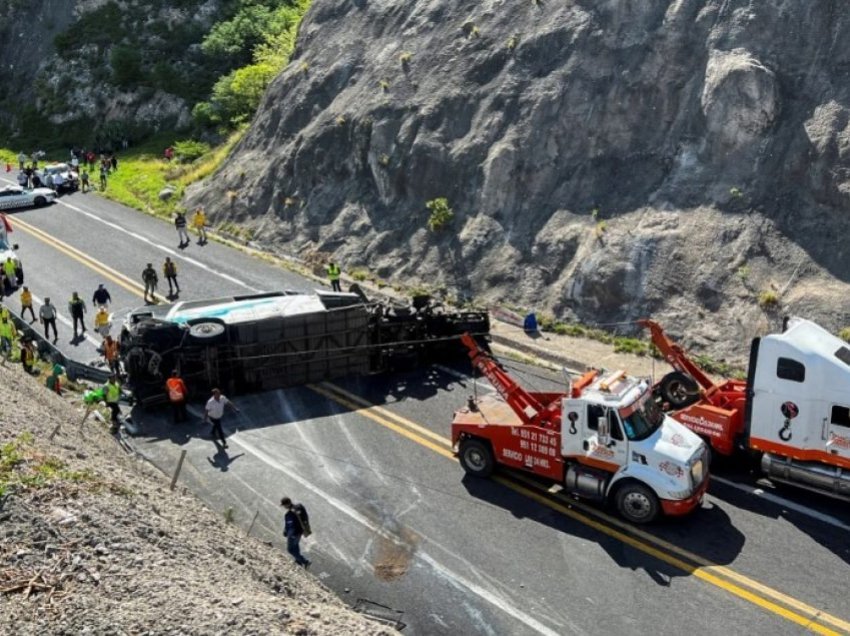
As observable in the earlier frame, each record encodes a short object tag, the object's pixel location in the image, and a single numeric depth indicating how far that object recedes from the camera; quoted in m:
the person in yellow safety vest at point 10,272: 30.28
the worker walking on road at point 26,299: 27.76
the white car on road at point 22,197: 40.69
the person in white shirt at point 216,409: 20.11
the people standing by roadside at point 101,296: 27.28
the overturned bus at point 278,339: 22.02
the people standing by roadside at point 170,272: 29.62
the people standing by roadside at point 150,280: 28.82
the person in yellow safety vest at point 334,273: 29.09
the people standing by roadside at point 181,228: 34.62
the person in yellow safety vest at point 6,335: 25.64
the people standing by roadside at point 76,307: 26.36
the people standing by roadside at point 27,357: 24.39
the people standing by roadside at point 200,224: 35.56
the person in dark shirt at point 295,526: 15.85
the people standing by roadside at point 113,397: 20.97
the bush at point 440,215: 30.41
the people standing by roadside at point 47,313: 26.20
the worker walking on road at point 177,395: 20.98
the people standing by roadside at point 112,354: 23.47
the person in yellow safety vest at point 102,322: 25.78
